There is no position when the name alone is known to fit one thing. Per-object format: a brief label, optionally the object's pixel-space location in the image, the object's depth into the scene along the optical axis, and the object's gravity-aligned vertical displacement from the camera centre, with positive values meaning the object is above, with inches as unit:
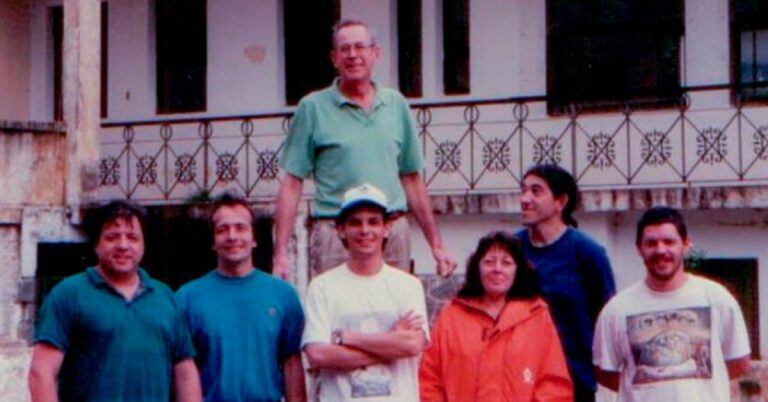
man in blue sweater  322.3 -13.7
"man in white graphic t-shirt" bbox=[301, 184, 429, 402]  295.0 -21.5
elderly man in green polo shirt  333.1 +11.2
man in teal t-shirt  293.6 -21.5
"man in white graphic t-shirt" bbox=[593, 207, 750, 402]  297.1 -23.9
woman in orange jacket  301.7 -26.3
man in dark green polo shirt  276.1 -22.0
